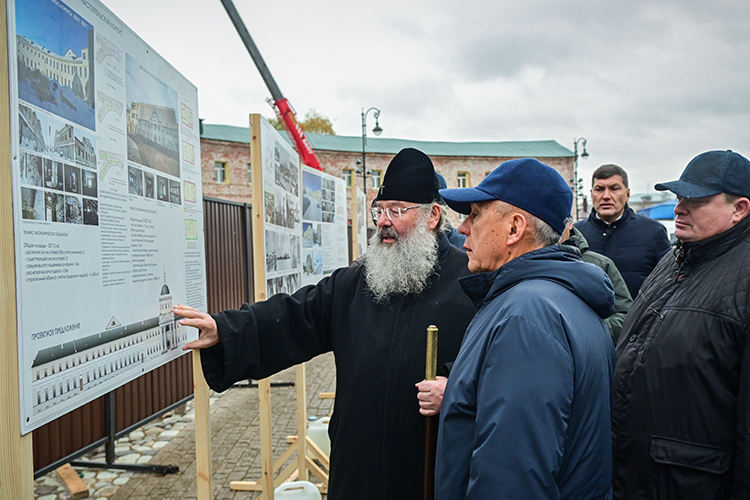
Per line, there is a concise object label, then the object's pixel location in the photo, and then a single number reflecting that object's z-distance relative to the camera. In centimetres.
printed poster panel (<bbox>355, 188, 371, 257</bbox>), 894
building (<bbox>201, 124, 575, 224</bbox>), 2876
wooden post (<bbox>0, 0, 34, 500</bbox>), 126
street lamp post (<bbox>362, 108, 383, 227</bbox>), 1927
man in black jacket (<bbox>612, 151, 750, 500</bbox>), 182
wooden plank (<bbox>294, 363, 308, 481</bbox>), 379
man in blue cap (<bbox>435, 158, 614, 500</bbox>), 127
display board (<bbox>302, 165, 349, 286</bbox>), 464
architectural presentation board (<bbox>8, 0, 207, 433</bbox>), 134
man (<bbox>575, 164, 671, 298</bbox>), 387
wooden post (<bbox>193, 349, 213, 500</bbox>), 216
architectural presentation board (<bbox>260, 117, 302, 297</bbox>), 310
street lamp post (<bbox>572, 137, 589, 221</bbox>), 2327
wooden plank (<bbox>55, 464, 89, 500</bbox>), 371
